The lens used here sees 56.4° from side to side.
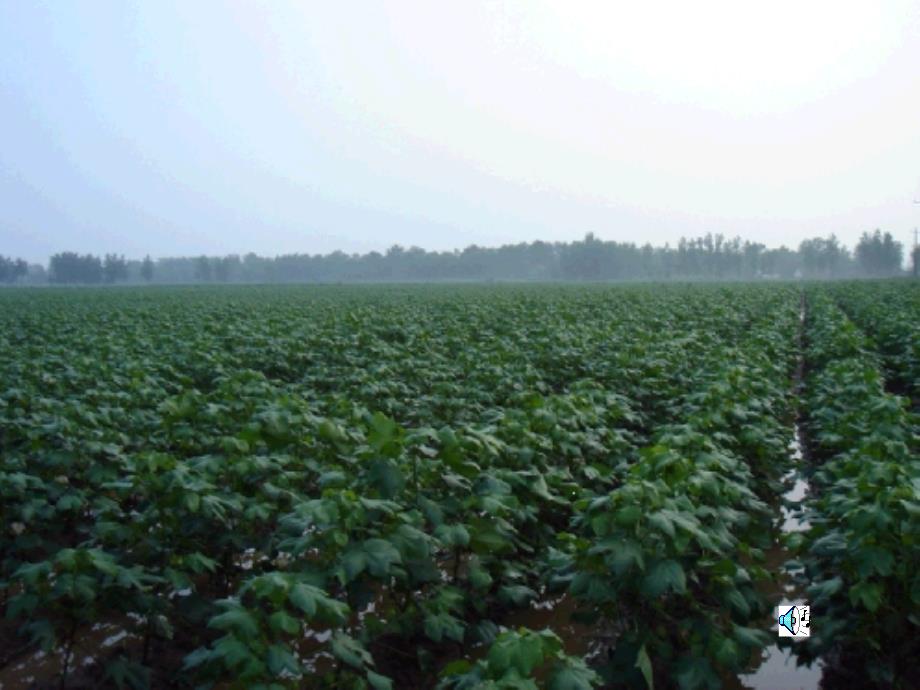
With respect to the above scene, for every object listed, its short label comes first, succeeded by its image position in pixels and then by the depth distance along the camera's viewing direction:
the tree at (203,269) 165.38
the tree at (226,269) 165.50
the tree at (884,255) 141.25
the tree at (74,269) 144.38
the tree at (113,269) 146.62
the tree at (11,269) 148.38
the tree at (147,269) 161.00
